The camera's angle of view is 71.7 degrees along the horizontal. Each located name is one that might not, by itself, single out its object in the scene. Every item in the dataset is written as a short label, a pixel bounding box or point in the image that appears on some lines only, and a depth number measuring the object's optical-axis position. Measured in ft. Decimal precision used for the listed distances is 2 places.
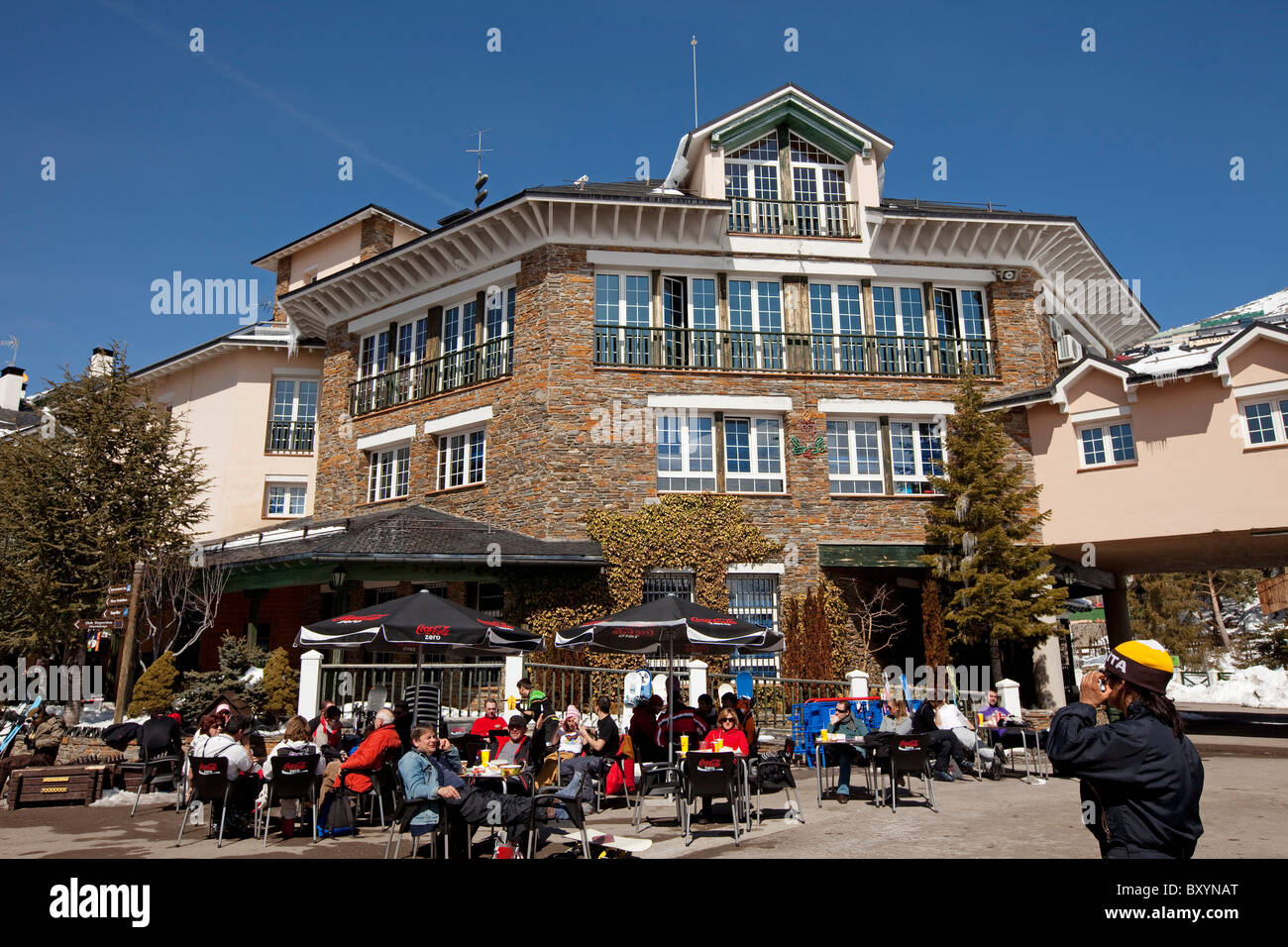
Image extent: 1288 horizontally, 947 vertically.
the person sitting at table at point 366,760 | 30.35
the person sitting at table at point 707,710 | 38.27
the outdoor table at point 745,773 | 31.17
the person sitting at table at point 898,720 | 39.66
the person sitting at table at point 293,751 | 30.37
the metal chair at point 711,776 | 29.14
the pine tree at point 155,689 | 57.16
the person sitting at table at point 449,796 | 24.70
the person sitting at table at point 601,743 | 36.52
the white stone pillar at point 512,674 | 51.57
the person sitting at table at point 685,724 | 36.37
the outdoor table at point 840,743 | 36.06
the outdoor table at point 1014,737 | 42.63
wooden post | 49.85
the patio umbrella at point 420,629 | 35.65
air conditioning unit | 81.51
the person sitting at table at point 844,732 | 37.76
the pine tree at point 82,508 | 60.90
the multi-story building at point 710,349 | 65.36
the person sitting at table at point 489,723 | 38.68
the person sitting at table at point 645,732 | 37.52
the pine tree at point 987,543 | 59.16
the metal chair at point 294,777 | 29.30
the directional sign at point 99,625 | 46.36
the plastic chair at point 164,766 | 37.96
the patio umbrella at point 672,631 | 35.94
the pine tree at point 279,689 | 56.49
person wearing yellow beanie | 11.62
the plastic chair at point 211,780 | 28.76
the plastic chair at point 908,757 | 34.14
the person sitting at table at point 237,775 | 29.81
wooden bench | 38.01
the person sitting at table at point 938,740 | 41.50
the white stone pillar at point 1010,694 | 53.47
